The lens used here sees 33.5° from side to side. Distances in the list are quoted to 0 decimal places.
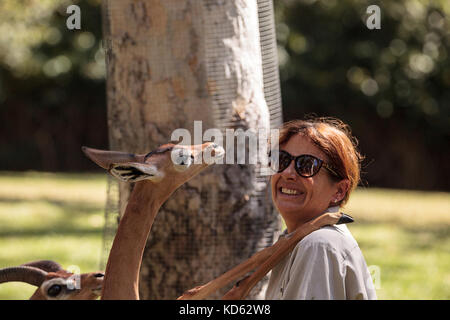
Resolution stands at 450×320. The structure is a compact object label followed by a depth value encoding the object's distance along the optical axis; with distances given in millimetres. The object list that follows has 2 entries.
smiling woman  2715
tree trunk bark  4312
